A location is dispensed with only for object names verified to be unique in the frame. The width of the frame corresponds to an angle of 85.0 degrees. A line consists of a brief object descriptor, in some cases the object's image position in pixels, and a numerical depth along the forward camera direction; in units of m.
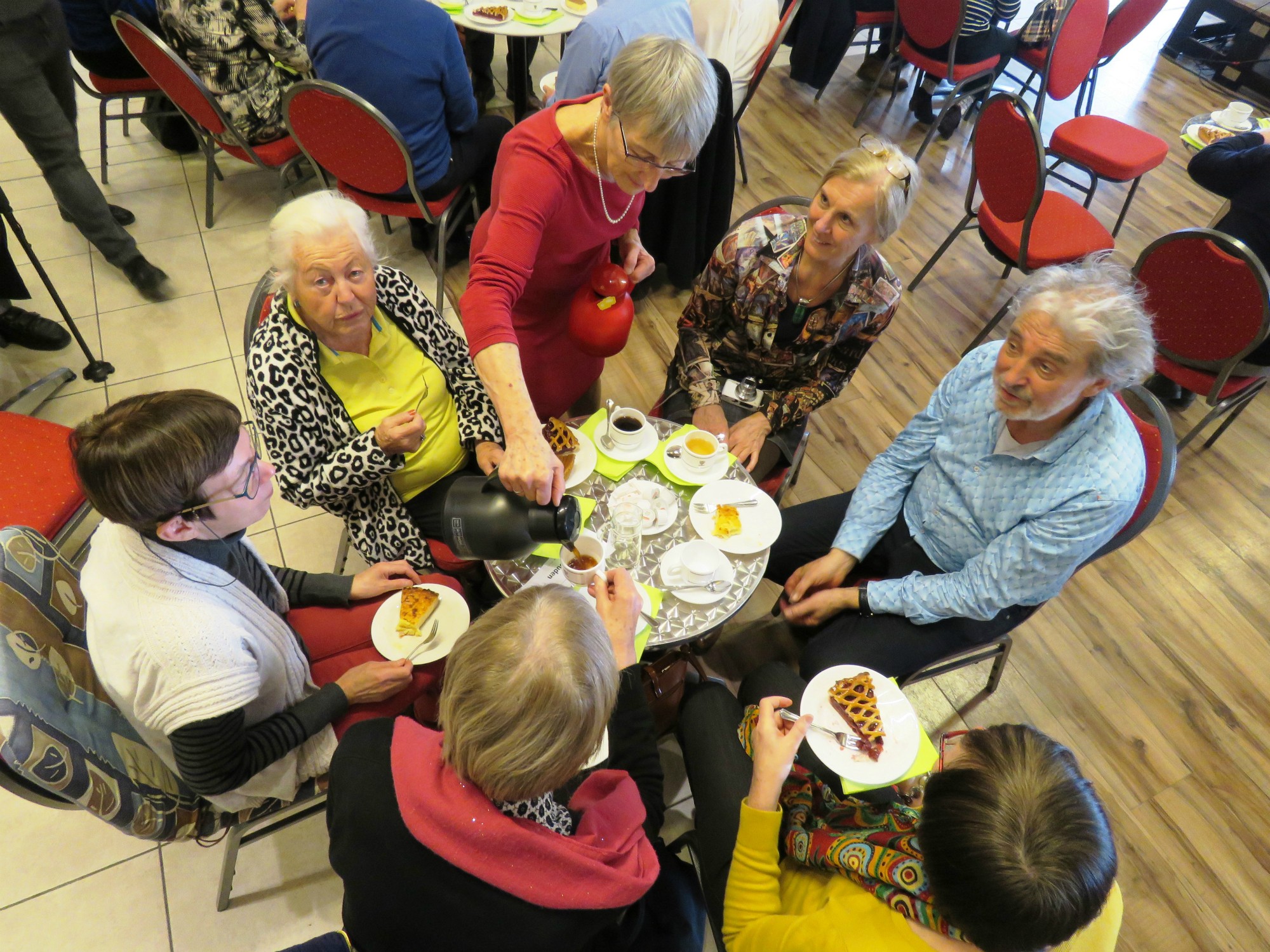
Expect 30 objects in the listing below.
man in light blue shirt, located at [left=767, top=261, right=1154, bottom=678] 1.61
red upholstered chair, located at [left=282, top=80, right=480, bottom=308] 2.45
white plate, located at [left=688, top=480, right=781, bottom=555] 1.74
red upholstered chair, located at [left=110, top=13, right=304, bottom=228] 2.76
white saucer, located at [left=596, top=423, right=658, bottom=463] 1.88
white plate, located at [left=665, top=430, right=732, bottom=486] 1.86
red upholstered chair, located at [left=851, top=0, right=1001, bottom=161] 4.06
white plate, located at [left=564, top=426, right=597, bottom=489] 1.82
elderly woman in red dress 1.55
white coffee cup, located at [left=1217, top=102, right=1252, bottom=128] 3.35
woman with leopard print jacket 1.69
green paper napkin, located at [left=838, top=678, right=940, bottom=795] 1.43
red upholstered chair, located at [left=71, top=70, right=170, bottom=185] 3.48
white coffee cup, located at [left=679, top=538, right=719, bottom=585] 1.63
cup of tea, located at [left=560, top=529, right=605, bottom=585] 1.57
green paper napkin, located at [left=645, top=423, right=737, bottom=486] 1.87
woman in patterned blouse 1.94
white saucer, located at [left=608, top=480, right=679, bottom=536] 1.75
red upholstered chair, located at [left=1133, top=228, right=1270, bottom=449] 2.42
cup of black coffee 1.89
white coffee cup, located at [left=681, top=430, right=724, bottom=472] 1.87
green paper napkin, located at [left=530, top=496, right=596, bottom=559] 1.63
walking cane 2.47
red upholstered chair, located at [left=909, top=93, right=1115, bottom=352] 2.88
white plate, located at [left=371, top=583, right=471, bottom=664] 1.61
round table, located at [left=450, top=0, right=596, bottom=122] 3.32
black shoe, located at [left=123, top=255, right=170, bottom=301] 3.24
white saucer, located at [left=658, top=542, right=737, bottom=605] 1.62
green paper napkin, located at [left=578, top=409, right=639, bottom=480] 1.85
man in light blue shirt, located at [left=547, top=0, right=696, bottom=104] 2.60
